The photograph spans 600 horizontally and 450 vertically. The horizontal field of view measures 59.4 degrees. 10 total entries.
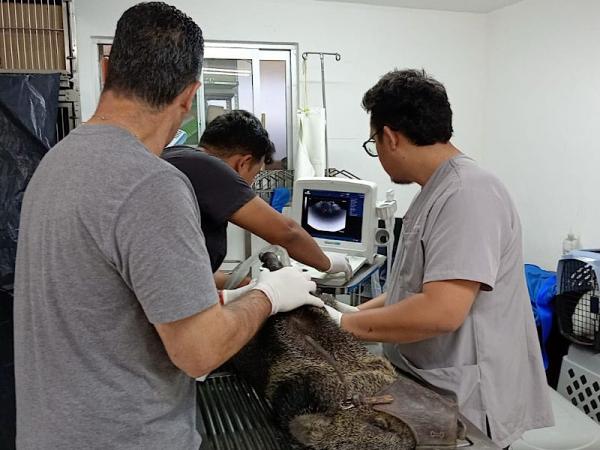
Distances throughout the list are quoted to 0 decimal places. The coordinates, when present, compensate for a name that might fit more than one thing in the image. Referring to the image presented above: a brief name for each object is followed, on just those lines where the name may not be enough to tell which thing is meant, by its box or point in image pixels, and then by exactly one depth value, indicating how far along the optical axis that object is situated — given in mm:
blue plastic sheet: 2824
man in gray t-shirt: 752
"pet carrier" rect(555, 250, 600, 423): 2328
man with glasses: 1155
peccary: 901
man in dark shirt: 1553
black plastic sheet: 2123
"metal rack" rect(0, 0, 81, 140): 2170
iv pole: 3707
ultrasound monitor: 2561
